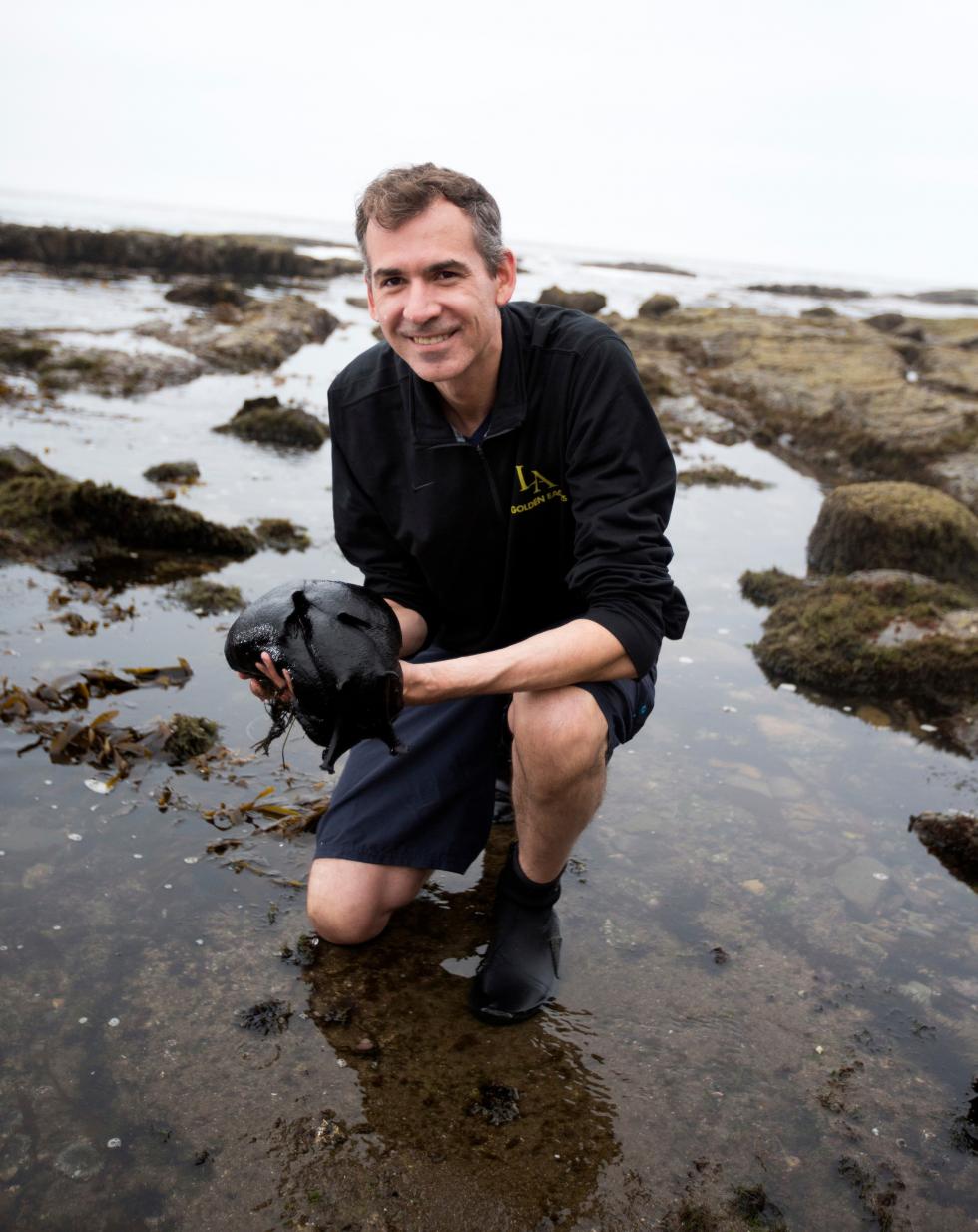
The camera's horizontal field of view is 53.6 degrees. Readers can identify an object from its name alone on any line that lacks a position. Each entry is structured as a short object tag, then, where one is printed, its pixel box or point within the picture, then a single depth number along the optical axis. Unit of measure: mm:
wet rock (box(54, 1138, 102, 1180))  2178
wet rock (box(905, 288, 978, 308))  78206
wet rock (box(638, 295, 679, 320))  25328
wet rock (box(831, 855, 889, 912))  3418
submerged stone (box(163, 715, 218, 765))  3922
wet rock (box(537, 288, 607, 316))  24175
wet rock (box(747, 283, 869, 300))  61312
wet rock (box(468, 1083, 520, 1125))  2451
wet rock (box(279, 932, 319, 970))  2961
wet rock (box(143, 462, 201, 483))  7749
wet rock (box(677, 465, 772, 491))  9375
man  2783
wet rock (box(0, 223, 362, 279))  31781
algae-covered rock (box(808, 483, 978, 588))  6629
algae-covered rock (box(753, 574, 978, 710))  5109
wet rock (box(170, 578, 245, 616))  5414
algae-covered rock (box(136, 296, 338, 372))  14594
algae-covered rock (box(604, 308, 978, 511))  10273
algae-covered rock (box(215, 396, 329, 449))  9727
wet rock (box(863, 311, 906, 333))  27172
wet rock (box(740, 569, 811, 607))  6328
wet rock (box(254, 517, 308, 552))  6578
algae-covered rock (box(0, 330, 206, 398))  11391
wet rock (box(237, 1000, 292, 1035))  2680
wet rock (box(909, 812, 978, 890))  3627
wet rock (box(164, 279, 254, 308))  23203
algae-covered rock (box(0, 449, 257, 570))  6020
